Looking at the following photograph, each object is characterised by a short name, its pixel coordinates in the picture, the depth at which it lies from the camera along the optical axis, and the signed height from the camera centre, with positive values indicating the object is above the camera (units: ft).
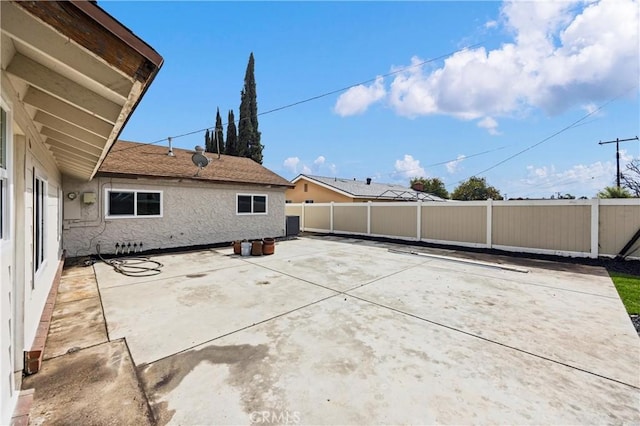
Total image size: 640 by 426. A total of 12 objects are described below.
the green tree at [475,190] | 119.65 +9.67
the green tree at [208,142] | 111.04 +29.19
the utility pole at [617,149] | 68.16 +16.91
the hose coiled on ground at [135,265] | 21.88 -5.08
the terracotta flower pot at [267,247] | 30.35 -4.12
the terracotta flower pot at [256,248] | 29.99 -4.21
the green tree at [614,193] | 30.86 +2.32
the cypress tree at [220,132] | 103.76 +30.44
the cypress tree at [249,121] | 86.74 +29.29
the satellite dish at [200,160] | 35.73 +6.72
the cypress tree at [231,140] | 92.27 +24.73
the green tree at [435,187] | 138.83 +12.83
